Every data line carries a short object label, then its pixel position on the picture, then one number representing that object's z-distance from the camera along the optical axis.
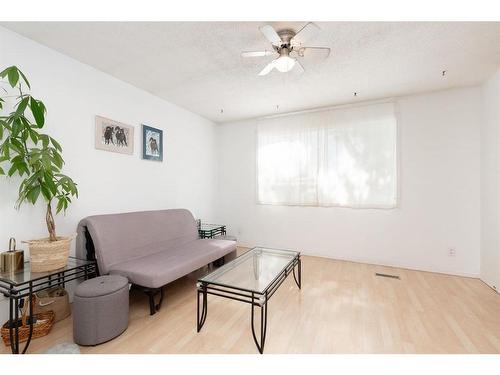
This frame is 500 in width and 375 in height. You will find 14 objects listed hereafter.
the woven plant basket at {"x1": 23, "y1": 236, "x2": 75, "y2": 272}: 1.59
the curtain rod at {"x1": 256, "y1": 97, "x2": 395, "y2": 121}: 3.09
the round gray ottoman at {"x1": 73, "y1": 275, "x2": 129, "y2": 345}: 1.49
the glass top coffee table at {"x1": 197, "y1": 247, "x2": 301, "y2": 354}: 1.51
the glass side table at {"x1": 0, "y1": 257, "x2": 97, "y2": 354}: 1.39
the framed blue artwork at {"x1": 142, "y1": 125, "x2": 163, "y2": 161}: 2.82
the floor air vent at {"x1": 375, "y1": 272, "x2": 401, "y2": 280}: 2.73
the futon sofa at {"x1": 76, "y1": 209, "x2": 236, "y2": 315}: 1.91
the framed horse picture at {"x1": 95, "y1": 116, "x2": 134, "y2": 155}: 2.33
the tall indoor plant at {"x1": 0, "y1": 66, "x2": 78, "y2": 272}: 1.51
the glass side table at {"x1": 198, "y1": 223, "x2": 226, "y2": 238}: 3.28
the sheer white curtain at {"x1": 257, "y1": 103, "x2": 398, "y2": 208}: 3.09
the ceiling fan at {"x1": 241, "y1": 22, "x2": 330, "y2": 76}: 1.56
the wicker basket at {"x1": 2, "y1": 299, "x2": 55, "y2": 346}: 1.51
